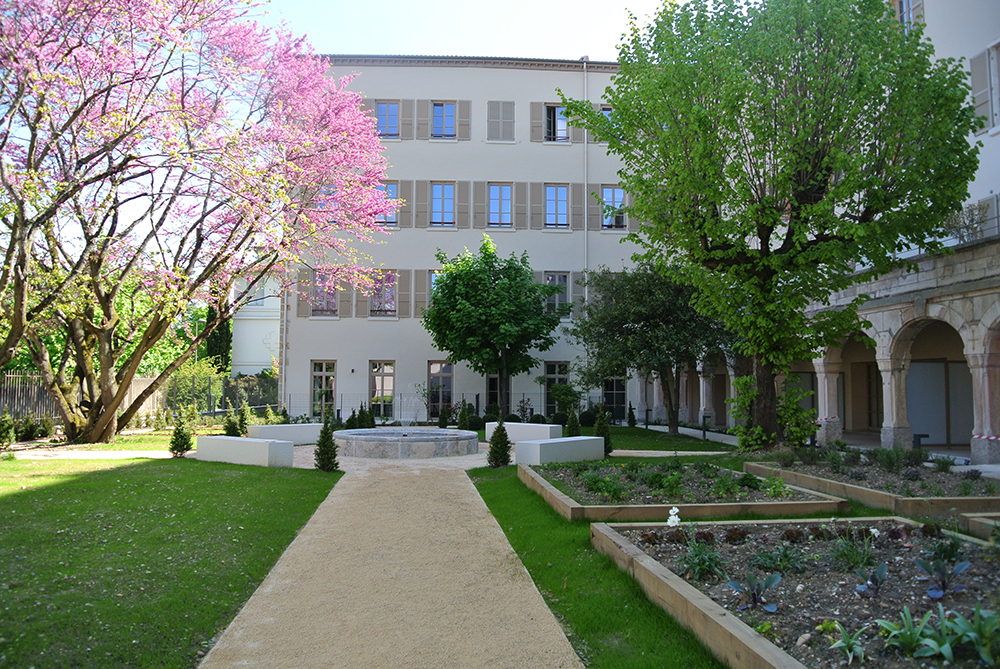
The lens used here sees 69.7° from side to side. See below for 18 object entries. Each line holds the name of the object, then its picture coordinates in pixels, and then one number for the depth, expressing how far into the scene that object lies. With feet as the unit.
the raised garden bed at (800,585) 12.41
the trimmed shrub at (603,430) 55.99
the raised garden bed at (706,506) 25.63
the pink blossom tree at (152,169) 39.04
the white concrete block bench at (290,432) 63.10
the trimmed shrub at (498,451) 48.16
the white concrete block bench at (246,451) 48.32
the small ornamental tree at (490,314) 85.66
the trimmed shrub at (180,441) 52.21
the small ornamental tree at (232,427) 62.85
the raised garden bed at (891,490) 26.11
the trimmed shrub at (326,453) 45.42
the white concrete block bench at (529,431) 62.54
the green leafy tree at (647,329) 72.43
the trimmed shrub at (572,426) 59.00
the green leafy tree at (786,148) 40.42
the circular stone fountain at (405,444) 55.88
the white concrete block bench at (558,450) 45.28
